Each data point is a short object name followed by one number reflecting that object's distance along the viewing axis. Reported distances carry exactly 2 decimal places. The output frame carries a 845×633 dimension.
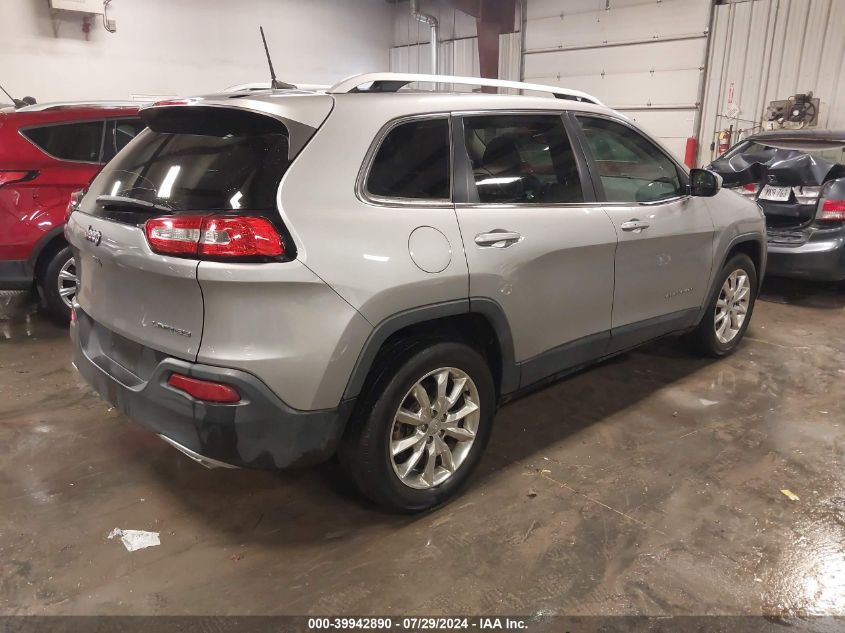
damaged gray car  5.38
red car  4.21
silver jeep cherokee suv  1.93
